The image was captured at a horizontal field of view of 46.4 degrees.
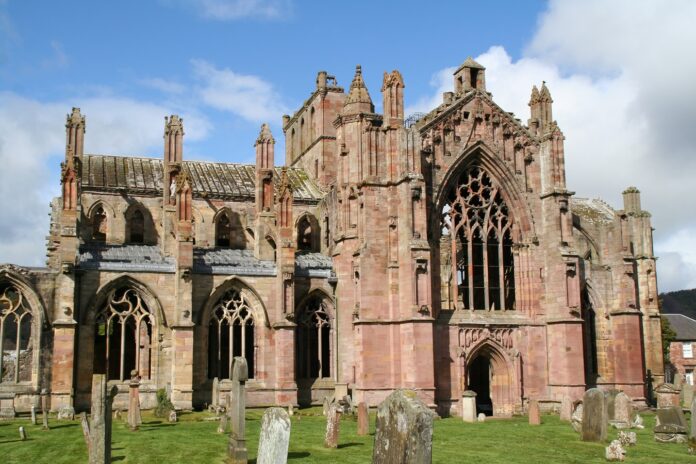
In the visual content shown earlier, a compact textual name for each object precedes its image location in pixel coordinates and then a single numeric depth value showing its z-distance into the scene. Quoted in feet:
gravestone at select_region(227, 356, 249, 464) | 64.08
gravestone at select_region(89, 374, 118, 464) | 57.36
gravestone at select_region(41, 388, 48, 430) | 89.56
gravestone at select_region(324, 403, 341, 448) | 74.90
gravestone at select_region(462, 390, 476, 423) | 104.94
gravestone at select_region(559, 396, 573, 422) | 105.67
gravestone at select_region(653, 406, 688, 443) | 83.20
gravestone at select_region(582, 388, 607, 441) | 79.00
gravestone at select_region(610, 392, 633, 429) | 99.14
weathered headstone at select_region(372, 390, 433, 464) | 37.11
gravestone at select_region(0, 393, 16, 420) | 100.54
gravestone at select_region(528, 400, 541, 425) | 102.27
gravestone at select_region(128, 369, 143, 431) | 88.17
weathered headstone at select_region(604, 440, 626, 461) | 67.72
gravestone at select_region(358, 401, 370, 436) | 85.25
